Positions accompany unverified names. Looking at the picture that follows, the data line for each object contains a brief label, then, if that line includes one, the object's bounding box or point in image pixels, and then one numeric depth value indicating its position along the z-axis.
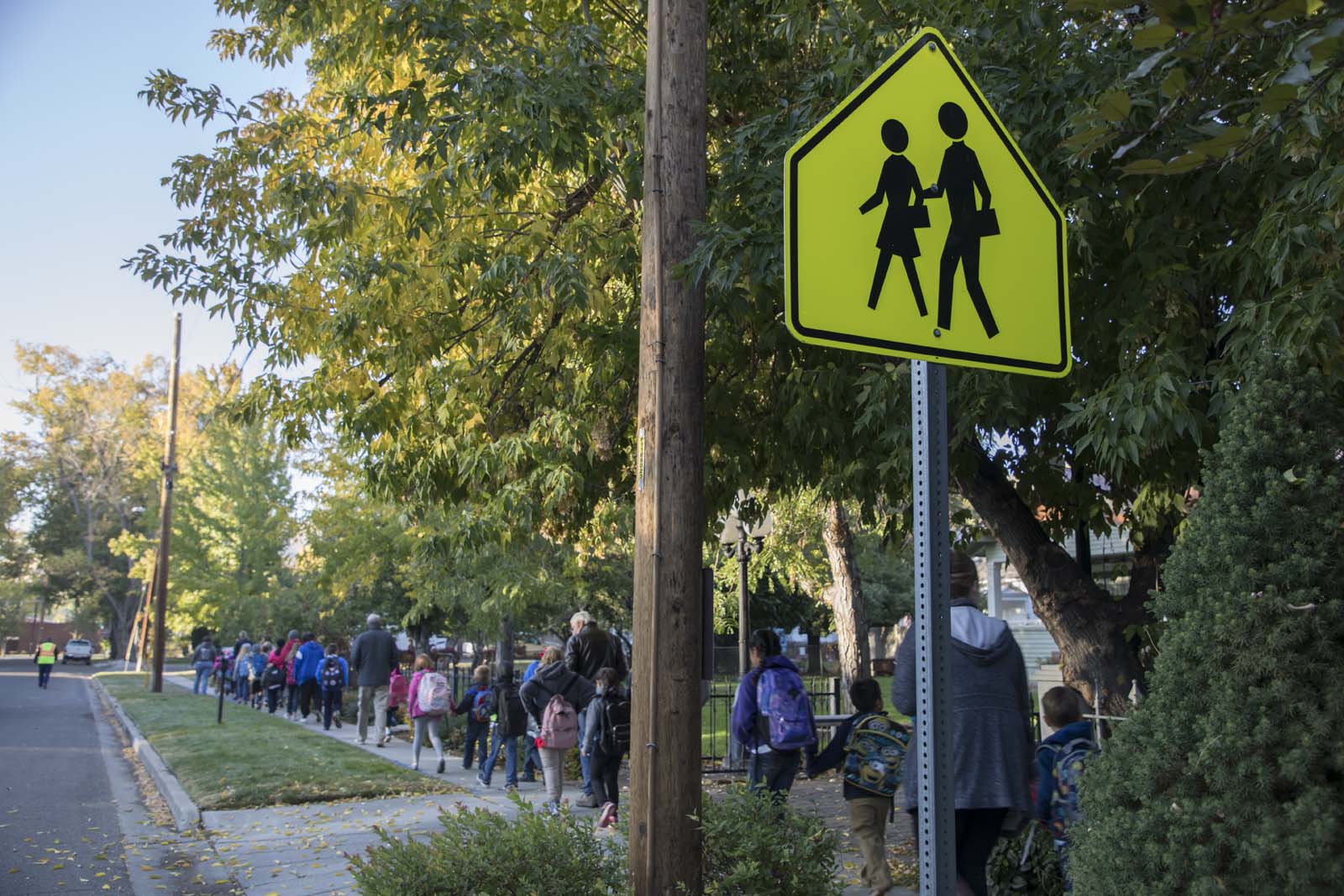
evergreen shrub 3.50
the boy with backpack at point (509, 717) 12.43
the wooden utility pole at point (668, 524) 5.27
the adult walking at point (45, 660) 37.34
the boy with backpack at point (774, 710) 8.79
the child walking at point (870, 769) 7.33
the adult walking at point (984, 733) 5.58
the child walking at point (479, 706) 13.84
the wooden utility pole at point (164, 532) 30.94
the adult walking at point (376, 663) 17.34
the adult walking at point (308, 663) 22.66
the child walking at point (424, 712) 14.59
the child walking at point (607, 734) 10.64
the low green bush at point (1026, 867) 6.41
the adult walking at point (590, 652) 11.66
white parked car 69.81
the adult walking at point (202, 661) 33.91
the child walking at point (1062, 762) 6.03
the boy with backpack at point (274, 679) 25.55
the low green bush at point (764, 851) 5.14
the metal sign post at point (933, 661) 2.58
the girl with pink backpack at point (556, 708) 11.33
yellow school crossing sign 2.84
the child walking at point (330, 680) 21.27
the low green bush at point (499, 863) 5.05
